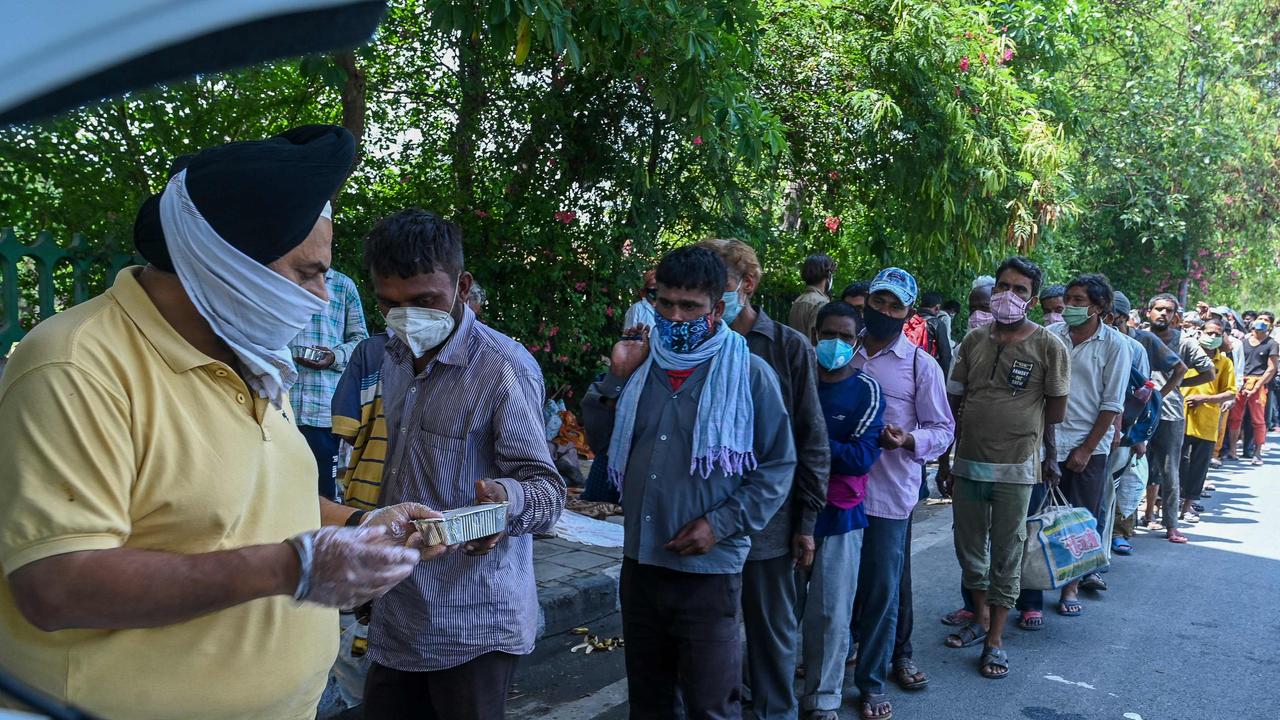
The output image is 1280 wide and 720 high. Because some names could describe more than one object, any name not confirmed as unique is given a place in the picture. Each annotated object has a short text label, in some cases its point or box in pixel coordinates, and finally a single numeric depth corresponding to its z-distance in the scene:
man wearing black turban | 1.25
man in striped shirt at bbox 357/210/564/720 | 2.42
